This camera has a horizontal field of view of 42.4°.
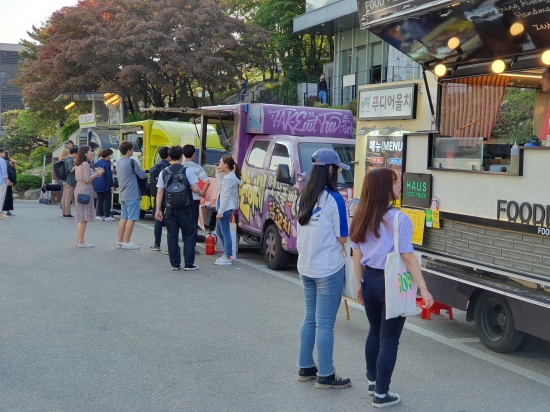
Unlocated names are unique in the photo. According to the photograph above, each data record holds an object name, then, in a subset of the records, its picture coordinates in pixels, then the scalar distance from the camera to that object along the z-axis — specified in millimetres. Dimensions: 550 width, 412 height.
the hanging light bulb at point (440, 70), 6977
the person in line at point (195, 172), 10578
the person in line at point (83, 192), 12141
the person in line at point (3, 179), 16781
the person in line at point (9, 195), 17719
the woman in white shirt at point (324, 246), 5168
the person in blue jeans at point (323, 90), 27891
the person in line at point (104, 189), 16500
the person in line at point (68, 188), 17141
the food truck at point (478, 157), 5629
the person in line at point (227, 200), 10625
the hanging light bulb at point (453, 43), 6531
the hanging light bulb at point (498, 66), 6492
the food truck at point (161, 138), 16406
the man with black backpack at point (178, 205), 10031
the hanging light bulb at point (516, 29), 6008
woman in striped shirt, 4688
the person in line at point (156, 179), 11867
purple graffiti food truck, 9992
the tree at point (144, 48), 29156
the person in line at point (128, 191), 11914
